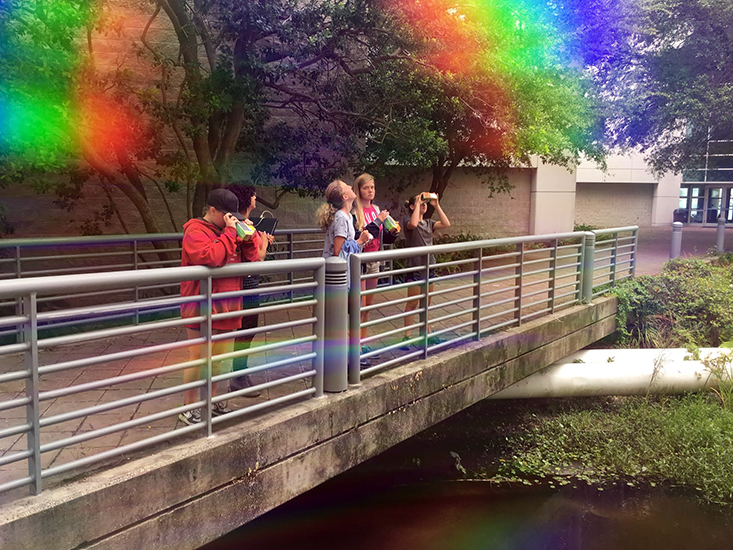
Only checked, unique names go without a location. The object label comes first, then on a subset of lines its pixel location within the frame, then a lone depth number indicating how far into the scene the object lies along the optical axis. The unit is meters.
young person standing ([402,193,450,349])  5.94
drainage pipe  7.25
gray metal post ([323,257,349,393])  4.27
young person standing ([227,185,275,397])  4.25
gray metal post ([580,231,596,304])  7.89
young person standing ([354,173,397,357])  5.32
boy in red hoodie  3.53
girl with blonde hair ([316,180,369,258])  4.94
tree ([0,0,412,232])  5.62
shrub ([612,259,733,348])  8.87
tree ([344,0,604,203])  7.93
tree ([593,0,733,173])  15.21
